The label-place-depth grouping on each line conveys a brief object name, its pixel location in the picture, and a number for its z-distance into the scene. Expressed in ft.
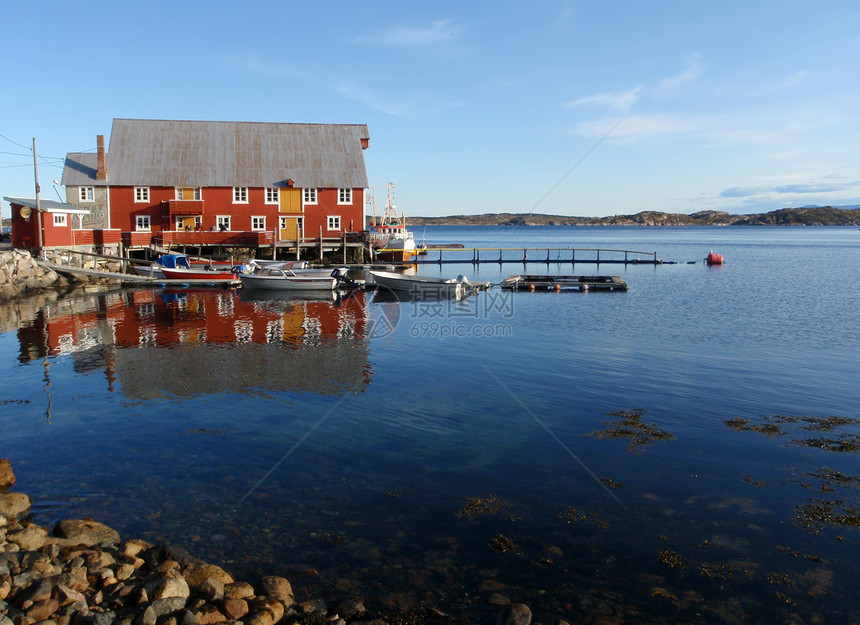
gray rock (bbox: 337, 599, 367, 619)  24.43
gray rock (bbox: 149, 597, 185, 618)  22.30
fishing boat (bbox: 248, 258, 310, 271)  142.82
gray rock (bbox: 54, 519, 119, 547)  28.30
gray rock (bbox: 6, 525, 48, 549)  26.99
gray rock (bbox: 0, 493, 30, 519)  30.68
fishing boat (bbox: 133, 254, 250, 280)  138.31
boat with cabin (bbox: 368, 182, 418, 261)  185.98
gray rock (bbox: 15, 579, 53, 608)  22.11
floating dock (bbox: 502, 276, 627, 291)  138.62
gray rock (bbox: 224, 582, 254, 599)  24.33
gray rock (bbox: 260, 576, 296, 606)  24.77
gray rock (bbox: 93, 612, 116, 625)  21.49
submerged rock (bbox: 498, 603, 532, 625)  23.58
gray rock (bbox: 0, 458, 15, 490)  34.91
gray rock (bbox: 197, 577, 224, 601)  23.71
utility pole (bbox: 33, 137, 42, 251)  128.91
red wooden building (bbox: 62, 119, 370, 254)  159.33
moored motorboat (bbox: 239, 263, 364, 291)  131.34
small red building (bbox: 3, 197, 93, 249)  131.03
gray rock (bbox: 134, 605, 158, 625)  21.68
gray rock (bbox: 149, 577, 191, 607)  23.12
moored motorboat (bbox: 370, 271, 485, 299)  128.77
